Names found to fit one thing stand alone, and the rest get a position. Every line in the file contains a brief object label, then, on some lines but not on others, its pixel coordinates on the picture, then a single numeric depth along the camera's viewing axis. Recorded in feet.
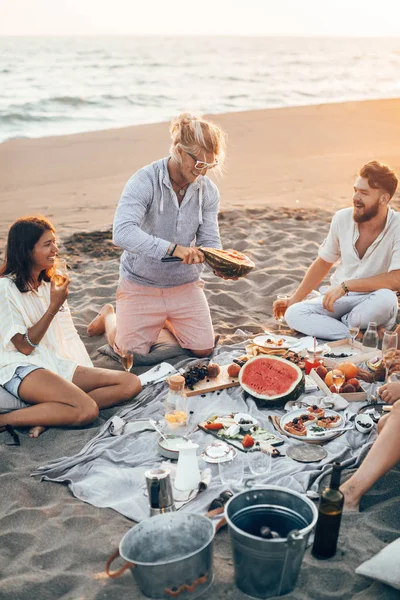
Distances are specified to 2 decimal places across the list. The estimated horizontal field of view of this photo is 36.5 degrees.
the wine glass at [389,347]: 14.58
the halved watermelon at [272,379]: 14.65
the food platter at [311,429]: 13.10
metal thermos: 10.27
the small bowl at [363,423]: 13.31
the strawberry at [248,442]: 12.96
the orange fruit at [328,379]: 15.12
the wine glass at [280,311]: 19.19
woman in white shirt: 13.93
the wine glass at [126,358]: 16.46
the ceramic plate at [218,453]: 12.50
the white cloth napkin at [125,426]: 13.84
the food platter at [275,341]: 16.87
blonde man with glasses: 16.28
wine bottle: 9.43
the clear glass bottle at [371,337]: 16.70
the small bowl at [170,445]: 12.64
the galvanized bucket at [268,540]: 8.57
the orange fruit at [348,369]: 15.33
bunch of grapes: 15.60
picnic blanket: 11.64
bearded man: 17.65
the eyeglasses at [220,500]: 11.16
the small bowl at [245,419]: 13.55
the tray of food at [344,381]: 14.74
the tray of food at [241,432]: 13.02
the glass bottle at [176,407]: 13.60
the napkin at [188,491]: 11.36
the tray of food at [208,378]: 15.49
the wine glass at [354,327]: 16.78
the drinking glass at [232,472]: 11.90
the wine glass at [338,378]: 14.59
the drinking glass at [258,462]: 12.22
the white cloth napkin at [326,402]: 14.38
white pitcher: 11.41
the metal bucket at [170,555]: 8.61
